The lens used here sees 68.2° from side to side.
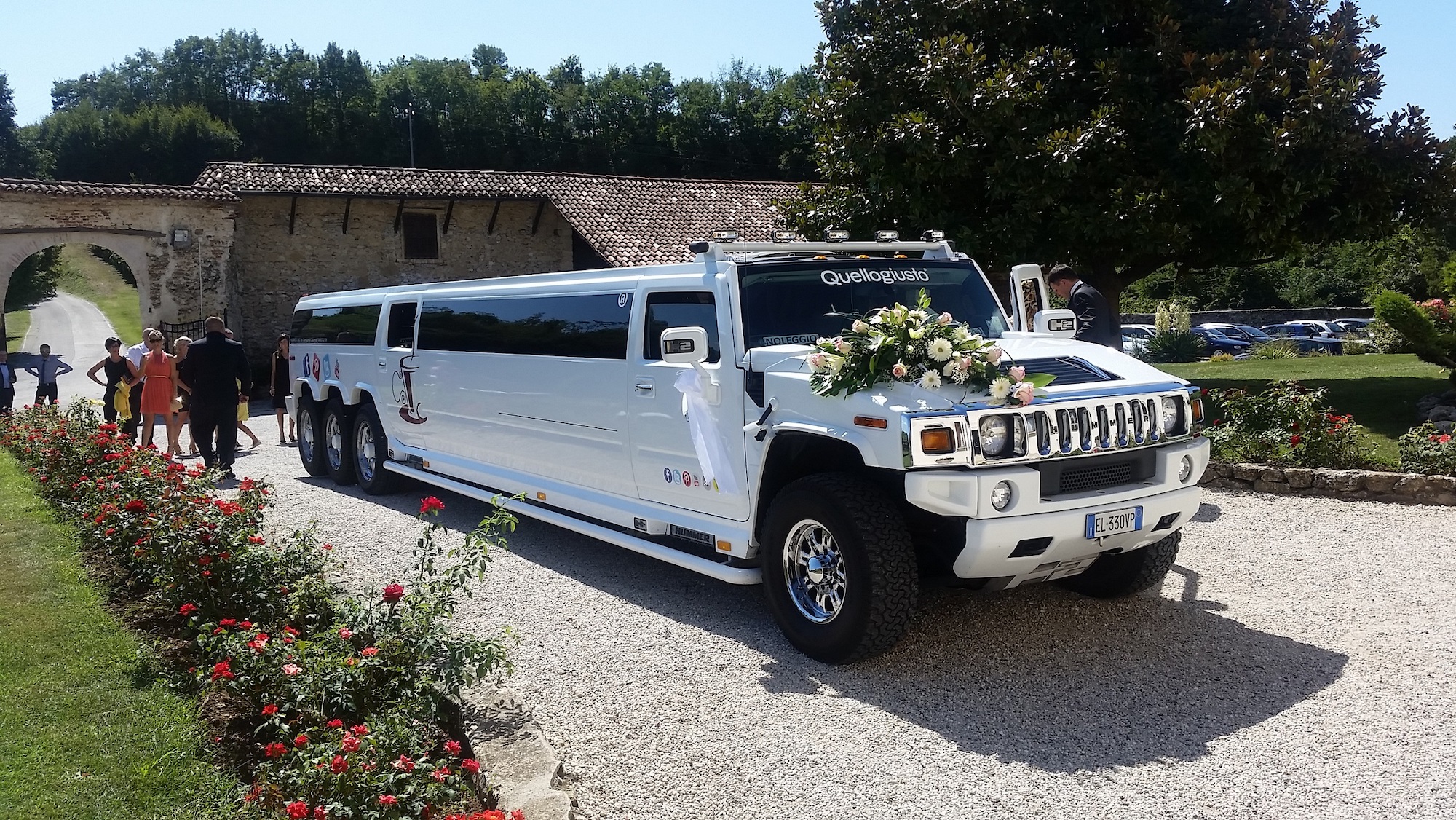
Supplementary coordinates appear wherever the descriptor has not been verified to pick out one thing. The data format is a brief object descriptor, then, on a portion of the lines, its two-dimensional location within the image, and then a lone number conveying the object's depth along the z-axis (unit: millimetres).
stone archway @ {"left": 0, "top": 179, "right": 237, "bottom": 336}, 23984
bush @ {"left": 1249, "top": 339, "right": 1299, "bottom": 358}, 27469
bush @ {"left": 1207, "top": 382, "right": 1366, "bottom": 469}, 9500
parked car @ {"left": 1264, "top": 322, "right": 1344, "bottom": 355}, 32312
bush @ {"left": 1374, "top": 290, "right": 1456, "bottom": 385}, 12336
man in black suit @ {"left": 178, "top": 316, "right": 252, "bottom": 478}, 10820
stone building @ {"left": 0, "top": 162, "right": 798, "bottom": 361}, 24844
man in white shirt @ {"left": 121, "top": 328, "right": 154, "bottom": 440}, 13305
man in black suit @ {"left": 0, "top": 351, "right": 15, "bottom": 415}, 15953
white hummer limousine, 4957
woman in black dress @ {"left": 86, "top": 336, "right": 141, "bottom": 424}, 13689
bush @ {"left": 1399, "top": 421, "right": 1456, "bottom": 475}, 8875
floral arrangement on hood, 4969
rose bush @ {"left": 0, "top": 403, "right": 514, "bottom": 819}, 3344
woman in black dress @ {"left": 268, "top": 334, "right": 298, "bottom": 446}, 15906
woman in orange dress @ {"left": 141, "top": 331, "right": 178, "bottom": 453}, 12062
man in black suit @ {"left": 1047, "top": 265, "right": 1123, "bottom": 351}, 8234
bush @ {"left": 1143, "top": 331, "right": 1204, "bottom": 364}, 27828
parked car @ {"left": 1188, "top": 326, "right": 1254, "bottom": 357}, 32531
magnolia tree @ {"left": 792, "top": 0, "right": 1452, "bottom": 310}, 12414
